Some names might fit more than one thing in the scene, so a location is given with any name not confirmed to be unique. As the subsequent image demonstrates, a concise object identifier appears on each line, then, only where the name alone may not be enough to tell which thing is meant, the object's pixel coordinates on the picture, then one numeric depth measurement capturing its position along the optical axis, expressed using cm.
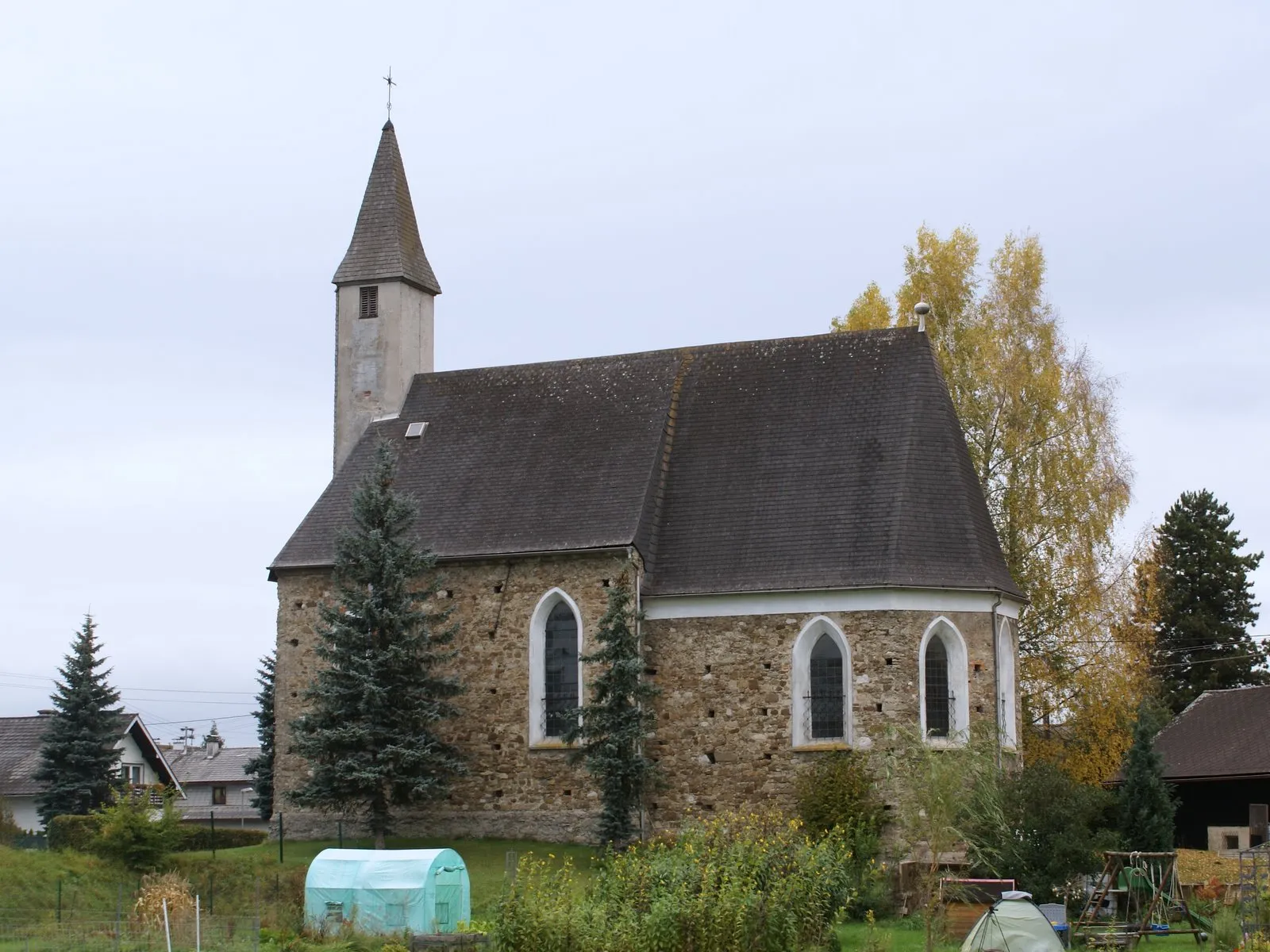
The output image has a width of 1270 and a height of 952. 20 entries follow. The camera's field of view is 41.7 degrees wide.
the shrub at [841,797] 2953
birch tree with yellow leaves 3734
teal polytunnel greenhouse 2477
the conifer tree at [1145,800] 3117
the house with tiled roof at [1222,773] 3603
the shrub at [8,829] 3853
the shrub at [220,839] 3806
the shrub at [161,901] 2520
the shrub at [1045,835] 2592
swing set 2348
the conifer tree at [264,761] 4422
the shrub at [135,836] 3048
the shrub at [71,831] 3403
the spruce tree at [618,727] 3081
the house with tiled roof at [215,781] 6881
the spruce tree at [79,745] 4409
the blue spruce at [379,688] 3152
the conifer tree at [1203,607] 5119
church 3106
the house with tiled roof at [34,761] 4859
